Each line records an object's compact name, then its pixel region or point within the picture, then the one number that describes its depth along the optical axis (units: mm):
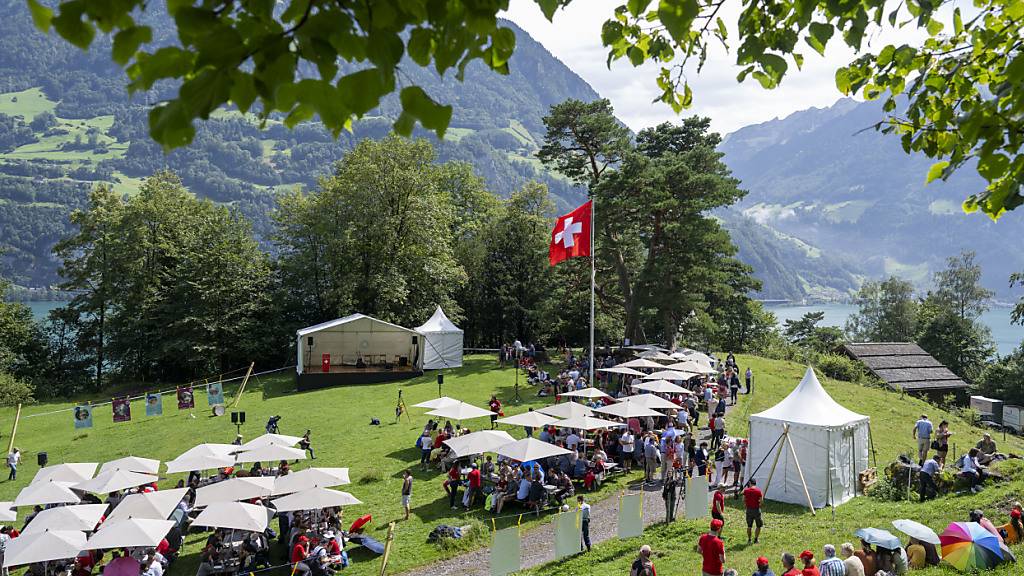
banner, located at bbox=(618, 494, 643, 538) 13281
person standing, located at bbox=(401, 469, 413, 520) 15438
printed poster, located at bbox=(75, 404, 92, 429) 24453
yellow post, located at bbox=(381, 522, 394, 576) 11927
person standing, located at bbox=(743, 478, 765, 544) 12445
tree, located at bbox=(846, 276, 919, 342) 68812
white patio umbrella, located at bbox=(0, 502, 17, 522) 13770
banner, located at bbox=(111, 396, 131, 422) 24938
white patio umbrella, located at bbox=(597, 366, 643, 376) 25047
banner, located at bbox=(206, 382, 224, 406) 26453
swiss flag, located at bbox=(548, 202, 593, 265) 24641
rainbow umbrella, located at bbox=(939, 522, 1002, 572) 9867
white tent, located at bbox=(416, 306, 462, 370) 34625
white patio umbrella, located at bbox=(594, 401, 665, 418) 18578
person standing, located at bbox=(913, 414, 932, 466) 18312
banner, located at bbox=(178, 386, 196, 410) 26609
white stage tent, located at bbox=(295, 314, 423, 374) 34031
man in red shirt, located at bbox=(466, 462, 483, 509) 15922
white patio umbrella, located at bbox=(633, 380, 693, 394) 21047
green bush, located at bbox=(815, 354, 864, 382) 37750
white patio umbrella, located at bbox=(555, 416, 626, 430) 17312
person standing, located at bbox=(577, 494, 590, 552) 13055
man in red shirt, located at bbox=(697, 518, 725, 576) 10219
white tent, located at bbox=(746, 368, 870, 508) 15883
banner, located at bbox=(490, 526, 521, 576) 11602
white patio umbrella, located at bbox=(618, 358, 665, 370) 25597
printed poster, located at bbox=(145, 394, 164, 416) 26047
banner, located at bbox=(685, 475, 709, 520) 14031
